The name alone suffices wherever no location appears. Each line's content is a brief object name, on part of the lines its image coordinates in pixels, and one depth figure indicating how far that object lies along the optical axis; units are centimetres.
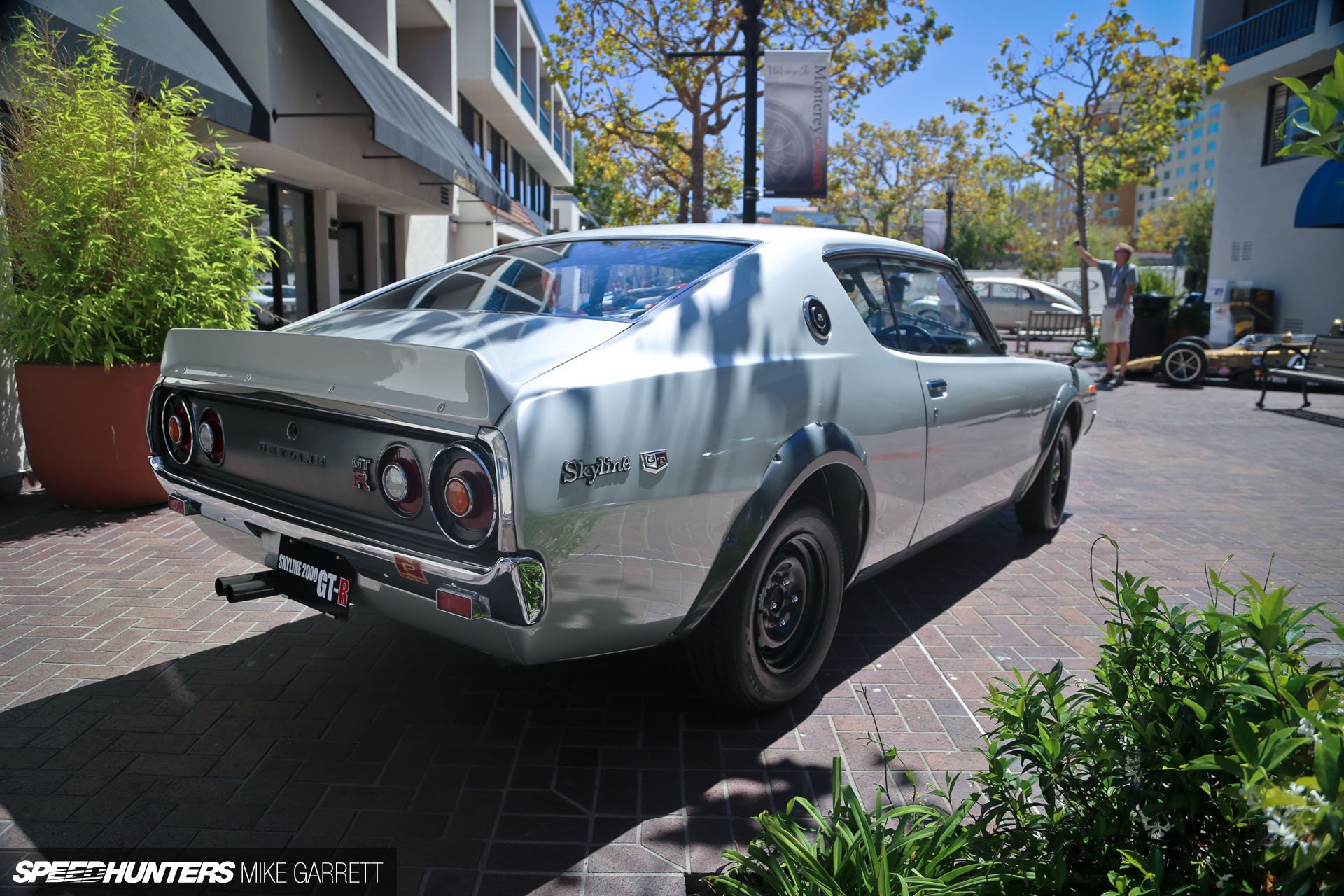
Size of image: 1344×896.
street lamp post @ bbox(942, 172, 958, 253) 2588
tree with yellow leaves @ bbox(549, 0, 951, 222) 1541
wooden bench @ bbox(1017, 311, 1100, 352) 2538
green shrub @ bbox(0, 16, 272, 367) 555
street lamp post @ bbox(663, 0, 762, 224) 918
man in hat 1417
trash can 1795
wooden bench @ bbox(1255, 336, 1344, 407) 1162
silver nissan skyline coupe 245
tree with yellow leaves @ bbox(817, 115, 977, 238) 4188
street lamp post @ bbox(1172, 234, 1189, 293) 5069
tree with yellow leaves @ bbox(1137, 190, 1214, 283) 5707
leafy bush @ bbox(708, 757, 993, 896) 193
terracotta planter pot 566
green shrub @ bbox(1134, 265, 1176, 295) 2059
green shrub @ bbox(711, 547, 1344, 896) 143
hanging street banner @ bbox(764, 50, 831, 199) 1005
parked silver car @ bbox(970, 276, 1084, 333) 2895
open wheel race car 1502
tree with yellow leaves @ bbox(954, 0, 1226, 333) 1961
